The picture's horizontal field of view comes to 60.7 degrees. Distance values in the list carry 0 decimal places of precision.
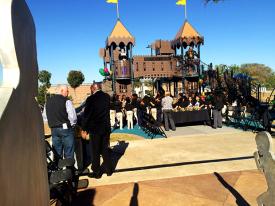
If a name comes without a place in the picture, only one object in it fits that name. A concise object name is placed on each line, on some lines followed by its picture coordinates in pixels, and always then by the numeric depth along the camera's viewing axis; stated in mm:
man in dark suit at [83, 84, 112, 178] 4838
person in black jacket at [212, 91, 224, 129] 9827
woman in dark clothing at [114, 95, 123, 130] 11200
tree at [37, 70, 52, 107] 52481
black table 10711
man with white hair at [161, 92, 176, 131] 10017
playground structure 15520
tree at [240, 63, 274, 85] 70545
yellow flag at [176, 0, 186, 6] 17458
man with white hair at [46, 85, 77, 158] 4381
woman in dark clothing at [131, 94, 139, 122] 11112
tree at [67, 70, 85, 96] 60125
